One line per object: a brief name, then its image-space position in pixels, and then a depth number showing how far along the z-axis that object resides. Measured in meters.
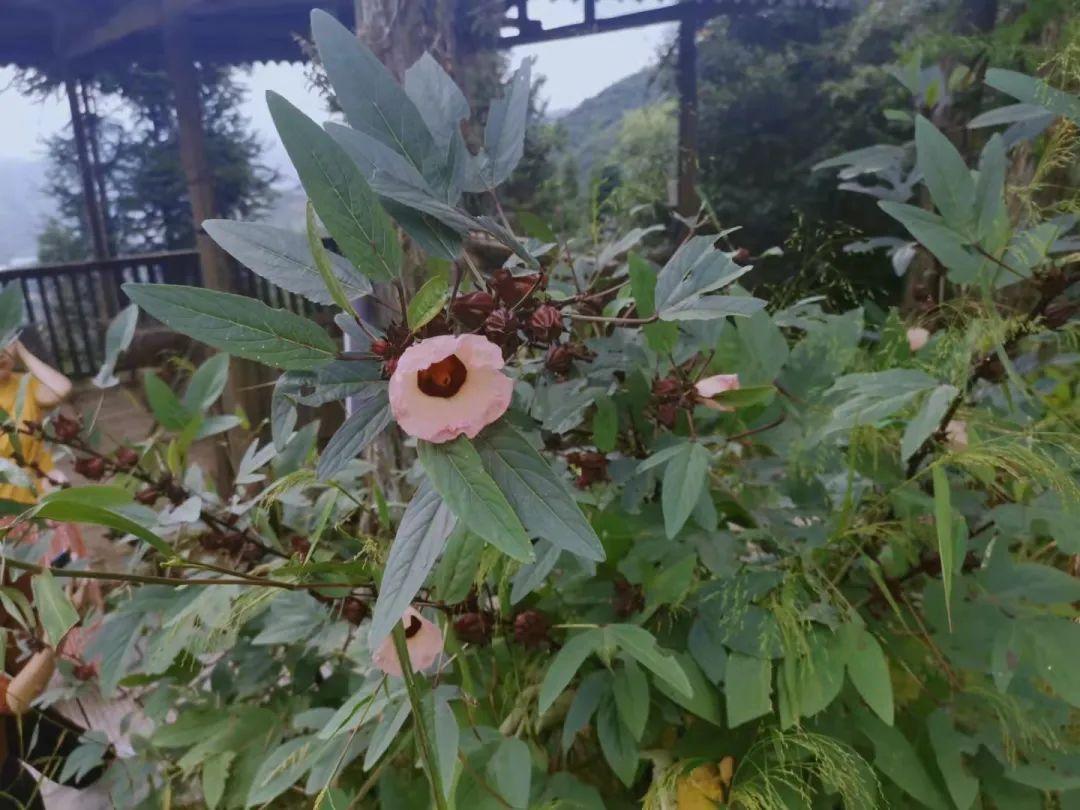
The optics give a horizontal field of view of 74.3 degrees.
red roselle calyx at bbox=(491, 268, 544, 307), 0.25
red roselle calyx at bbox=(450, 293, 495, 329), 0.24
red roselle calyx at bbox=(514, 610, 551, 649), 0.37
